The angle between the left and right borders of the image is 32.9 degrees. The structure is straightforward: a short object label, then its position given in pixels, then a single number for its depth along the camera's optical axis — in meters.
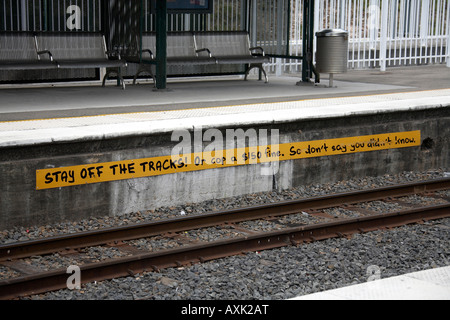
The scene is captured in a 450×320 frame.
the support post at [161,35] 12.16
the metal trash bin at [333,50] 13.29
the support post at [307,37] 13.75
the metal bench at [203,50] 12.96
